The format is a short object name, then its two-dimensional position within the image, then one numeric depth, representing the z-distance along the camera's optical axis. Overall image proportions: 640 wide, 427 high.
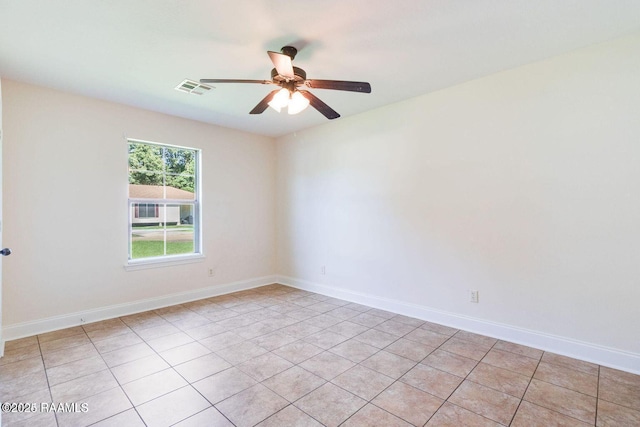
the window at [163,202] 3.92
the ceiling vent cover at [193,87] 3.09
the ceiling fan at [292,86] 2.18
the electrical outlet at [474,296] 3.14
